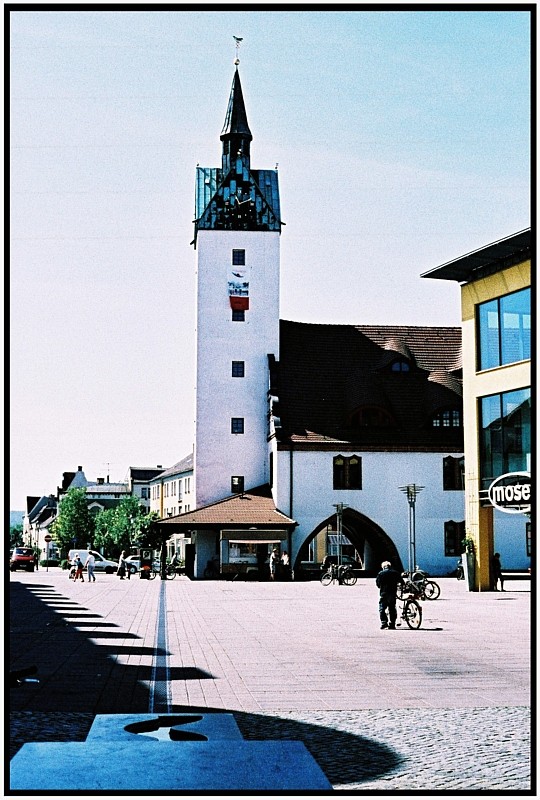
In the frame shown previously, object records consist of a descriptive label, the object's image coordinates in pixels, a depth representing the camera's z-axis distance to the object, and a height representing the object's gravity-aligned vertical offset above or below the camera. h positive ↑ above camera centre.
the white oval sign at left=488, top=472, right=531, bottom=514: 35.47 +0.46
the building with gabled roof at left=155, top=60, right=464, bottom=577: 60.72 +5.33
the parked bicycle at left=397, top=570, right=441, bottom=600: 29.01 -2.29
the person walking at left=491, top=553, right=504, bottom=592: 39.59 -2.25
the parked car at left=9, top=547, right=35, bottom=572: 74.50 -3.43
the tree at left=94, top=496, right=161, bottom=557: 97.44 -1.85
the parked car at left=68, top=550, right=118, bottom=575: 79.19 -4.11
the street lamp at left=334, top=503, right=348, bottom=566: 51.29 -0.26
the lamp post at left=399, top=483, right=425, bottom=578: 43.72 +0.52
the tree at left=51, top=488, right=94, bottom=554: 111.69 -1.45
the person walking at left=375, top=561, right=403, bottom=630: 23.81 -1.85
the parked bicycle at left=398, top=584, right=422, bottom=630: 24.39 -2.30
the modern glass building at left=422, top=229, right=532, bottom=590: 35.66 +4.38
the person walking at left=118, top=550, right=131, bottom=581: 63.97 -3.41
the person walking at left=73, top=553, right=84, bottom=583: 56.28 -3.06
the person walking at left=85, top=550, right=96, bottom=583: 54.28 -2.79
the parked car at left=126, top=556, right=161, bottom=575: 68.41 -3.68
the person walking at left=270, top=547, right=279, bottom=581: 56.94 -2.86
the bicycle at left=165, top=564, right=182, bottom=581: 60.66 -3.53
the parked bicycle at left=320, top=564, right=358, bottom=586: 49.91 -3.08
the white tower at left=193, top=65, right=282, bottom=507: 63.94 +9.79
